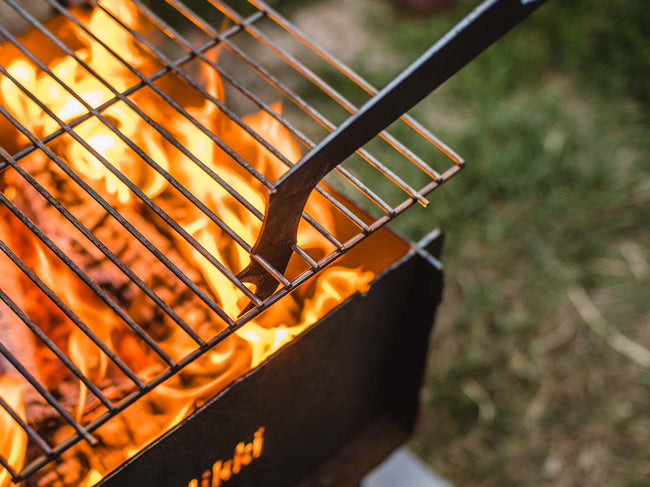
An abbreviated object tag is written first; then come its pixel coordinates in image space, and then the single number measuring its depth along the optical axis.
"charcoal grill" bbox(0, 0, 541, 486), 0.71
